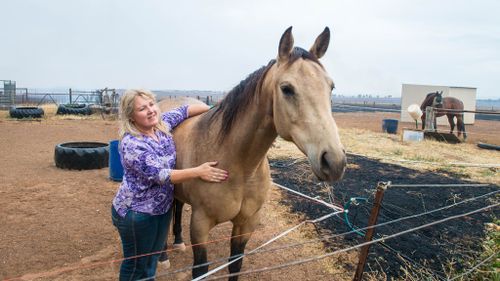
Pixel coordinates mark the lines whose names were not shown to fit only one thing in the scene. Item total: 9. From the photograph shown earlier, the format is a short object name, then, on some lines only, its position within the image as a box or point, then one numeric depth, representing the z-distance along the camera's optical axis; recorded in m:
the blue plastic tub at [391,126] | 16.06
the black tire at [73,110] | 18.39
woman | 2.11
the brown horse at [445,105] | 14.34
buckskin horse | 1.85
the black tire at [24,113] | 16.02
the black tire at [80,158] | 7.08
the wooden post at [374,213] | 2.62
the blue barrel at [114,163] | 6.16
